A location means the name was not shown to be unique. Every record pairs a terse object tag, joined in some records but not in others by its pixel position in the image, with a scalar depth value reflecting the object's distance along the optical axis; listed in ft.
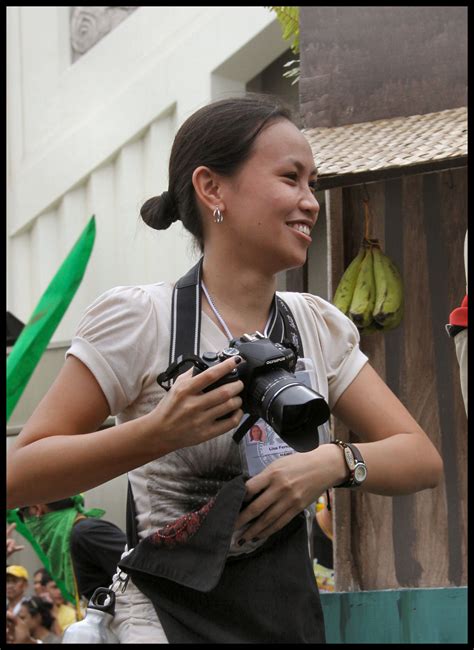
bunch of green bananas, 14.34
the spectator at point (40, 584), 24.46
